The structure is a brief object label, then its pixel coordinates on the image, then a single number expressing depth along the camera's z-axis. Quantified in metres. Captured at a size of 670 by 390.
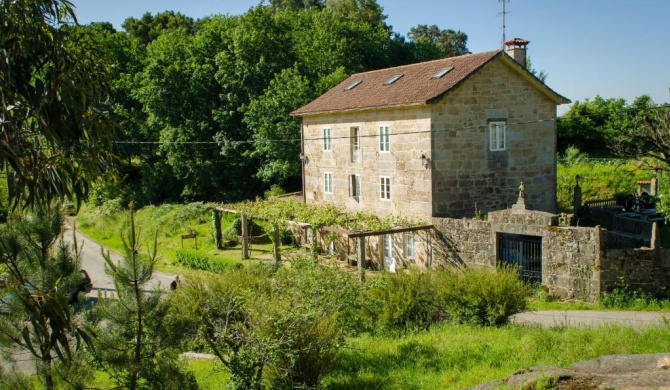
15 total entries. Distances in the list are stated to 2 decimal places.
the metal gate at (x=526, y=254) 18.95
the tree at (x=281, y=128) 33.59
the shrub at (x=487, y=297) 13.70
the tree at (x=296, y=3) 69.69
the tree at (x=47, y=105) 6.33
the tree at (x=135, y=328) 7.66
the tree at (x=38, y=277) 6.47
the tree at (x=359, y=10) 57.22
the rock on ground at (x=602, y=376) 7.07
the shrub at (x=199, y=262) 25.89
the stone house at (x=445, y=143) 22.42
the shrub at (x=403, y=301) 14.02
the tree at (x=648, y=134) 20.23
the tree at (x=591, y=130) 41.25
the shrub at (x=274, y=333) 9.43
